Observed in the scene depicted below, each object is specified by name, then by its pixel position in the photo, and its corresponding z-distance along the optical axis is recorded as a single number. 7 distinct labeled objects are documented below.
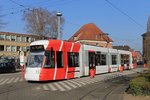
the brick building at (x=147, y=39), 40.94
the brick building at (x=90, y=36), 65.62
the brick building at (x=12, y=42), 56.51
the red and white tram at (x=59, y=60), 13.77
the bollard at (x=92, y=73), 17.21
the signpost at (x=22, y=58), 17.91
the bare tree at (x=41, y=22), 39.22
